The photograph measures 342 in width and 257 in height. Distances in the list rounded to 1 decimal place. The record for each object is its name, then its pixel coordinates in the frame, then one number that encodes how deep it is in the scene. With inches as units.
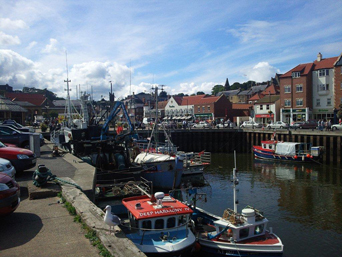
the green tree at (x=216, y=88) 6370.1
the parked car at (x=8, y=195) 282.7
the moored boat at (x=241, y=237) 470.3
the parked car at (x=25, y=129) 1104.1
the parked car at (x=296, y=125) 1816.4
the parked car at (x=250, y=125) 2107.0
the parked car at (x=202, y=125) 2225.9
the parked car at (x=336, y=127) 1568.7
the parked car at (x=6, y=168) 403.9
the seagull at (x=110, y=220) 285.7
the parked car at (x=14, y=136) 793.6
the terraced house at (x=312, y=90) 2095.5
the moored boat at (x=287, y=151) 1411.2
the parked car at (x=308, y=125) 1801.2
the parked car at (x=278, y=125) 1882.4
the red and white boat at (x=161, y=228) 402.0
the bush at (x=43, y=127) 1929.1
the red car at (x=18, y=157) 507.5
